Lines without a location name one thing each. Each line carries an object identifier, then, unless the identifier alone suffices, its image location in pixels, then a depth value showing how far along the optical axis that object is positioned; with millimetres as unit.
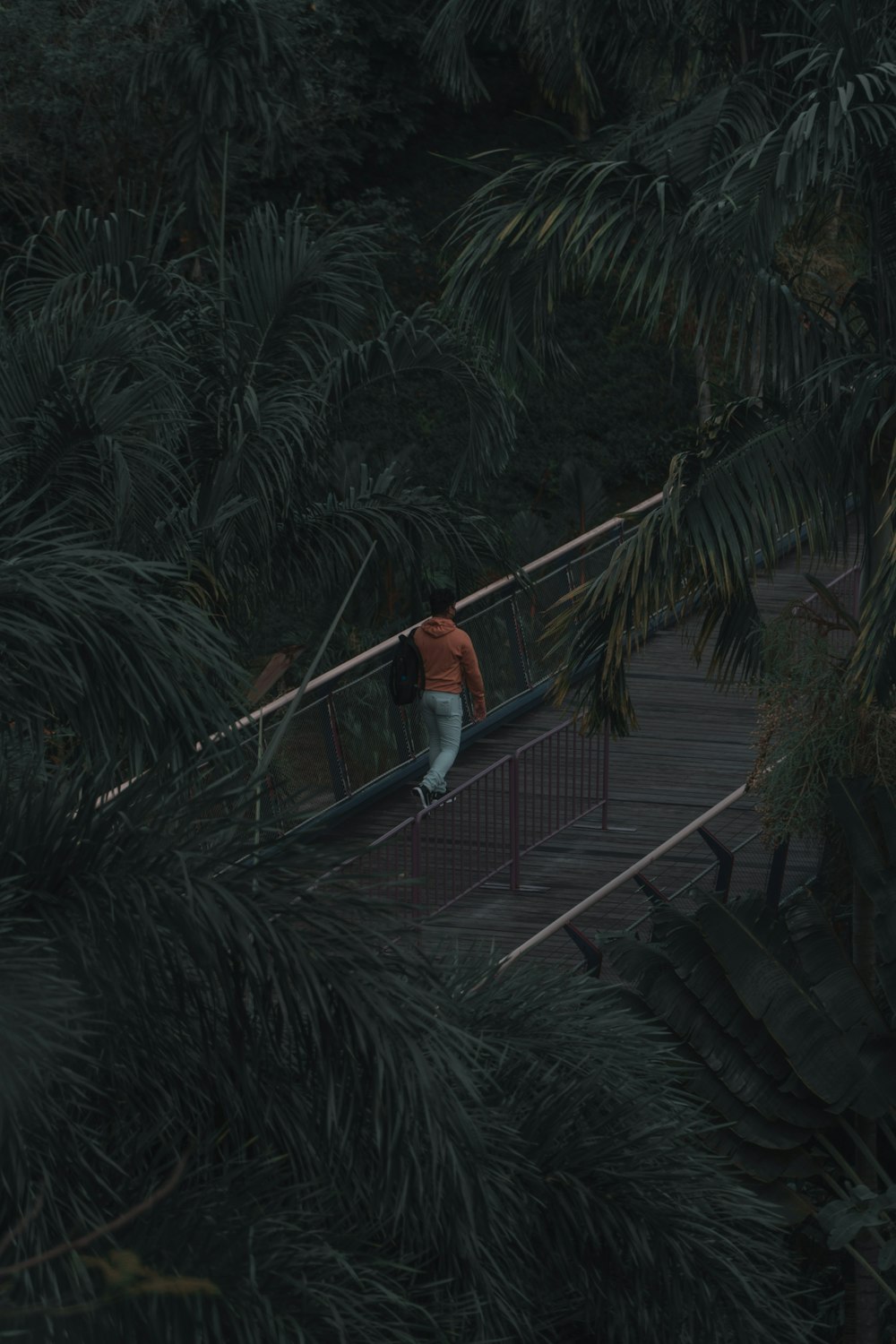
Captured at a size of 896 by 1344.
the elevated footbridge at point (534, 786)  22250
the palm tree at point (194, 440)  12937
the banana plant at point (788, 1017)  17937
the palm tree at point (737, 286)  17094
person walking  25406
